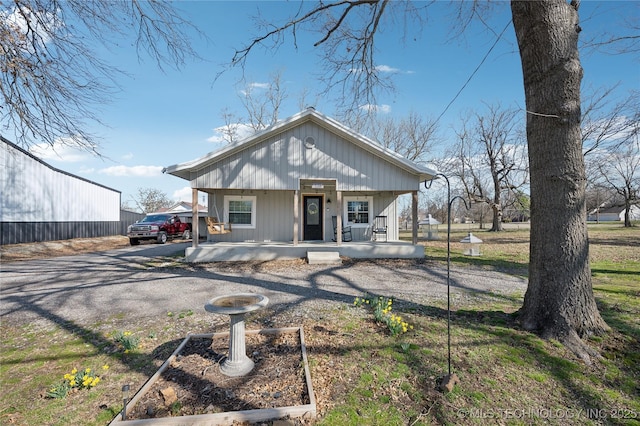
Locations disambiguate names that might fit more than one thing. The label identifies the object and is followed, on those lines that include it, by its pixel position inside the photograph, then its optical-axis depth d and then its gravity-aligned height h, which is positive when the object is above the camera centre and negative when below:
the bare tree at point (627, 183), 27.42 +3.02
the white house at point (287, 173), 9.56 +1.51
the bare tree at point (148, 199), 49.66 +3.21
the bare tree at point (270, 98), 23.31 +10.14
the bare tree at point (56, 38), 4.17 +2.84
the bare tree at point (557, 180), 3.44 +0.41
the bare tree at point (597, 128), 19.34 +6.08
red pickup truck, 16.03 -0.71
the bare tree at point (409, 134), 24.85 +7.34
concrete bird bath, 2.86 -1.37
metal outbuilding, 13.60 +0.85
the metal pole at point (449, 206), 2.51 +0.07
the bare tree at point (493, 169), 23.38 +3.93
